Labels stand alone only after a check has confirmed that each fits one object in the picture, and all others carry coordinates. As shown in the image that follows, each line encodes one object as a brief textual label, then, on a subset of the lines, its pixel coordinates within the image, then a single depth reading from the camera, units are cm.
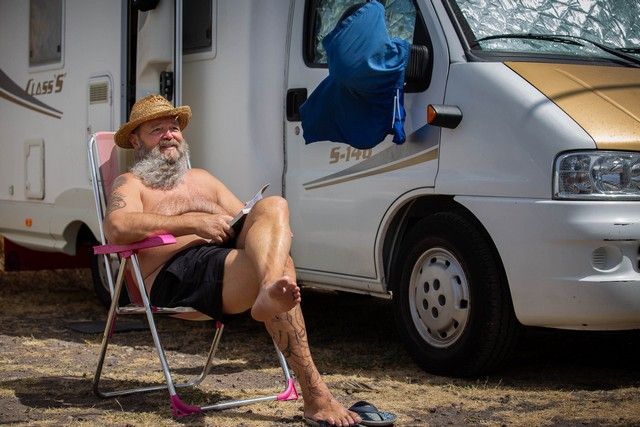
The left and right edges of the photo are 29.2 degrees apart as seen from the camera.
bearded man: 474
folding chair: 498
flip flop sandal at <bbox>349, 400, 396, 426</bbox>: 468
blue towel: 568
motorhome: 520
